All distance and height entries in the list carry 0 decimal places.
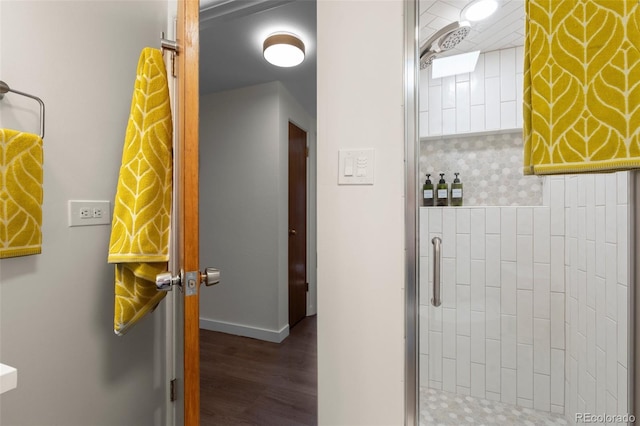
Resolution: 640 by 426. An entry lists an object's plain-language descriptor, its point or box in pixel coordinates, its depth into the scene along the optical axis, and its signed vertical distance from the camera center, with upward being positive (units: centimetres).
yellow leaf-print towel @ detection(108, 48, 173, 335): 93 +4
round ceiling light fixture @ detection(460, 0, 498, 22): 120 +85
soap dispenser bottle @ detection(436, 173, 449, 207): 132 +8
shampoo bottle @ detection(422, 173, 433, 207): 115 +7
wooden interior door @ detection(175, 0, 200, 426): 71 +3
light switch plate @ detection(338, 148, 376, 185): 93 +15
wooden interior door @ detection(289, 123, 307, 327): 284 -15
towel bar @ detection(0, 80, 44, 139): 83 +35
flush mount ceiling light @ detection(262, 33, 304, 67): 187 +107
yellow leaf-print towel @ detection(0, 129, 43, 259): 81 +5
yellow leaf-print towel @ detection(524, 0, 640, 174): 65 +30
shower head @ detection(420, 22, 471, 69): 108 +69
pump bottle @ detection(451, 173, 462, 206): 142 +9
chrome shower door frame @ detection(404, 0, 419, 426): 90 +0
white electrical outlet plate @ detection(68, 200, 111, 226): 102 +0
